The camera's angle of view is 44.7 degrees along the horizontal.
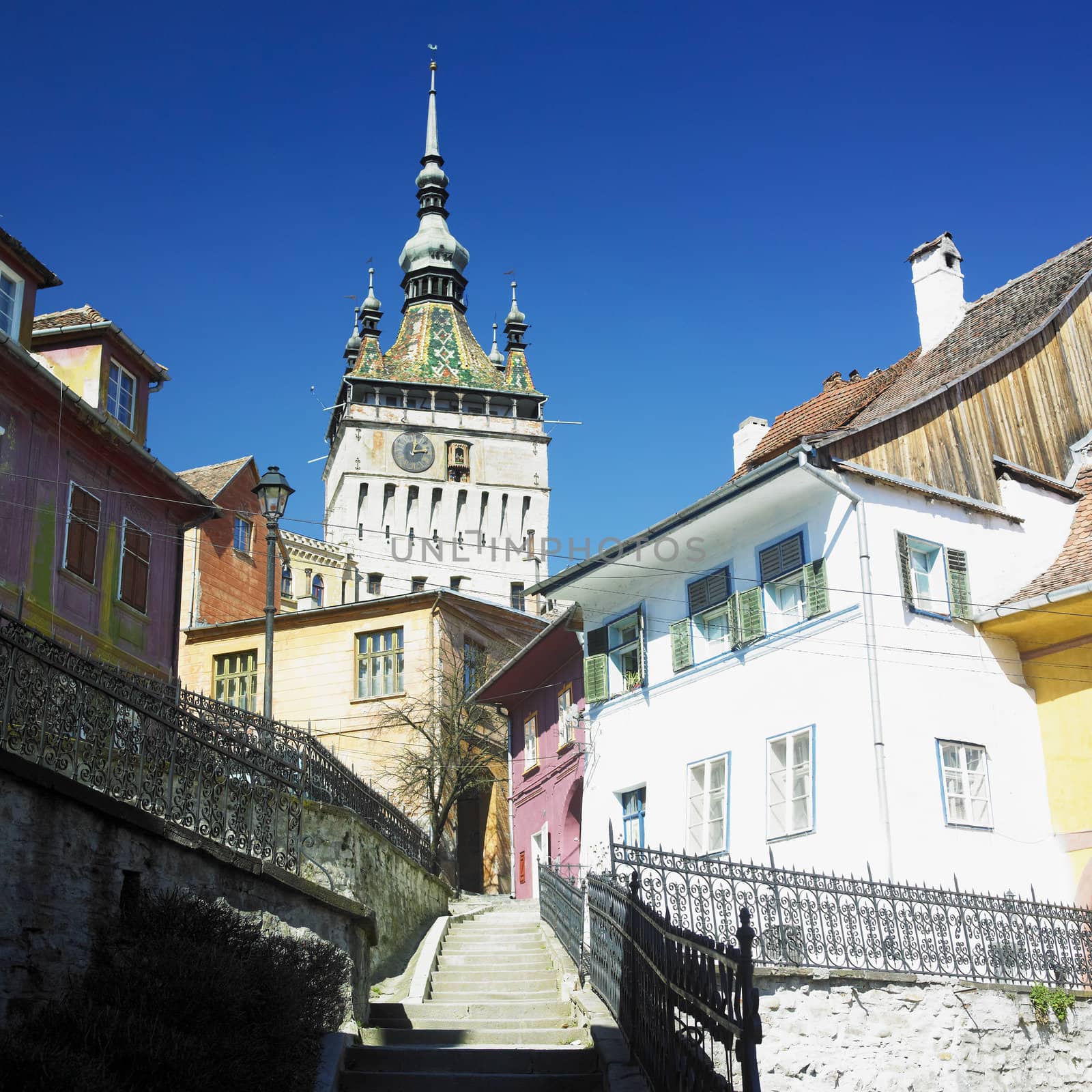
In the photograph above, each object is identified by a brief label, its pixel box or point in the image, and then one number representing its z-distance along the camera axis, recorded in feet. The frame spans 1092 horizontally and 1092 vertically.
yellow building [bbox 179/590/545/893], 128.47
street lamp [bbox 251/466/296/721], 65.72
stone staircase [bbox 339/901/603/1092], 34.91
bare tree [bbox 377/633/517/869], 120.88
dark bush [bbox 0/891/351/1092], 23.56
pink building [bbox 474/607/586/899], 96.02
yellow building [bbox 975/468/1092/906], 65.51
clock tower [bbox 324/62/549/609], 257.55
